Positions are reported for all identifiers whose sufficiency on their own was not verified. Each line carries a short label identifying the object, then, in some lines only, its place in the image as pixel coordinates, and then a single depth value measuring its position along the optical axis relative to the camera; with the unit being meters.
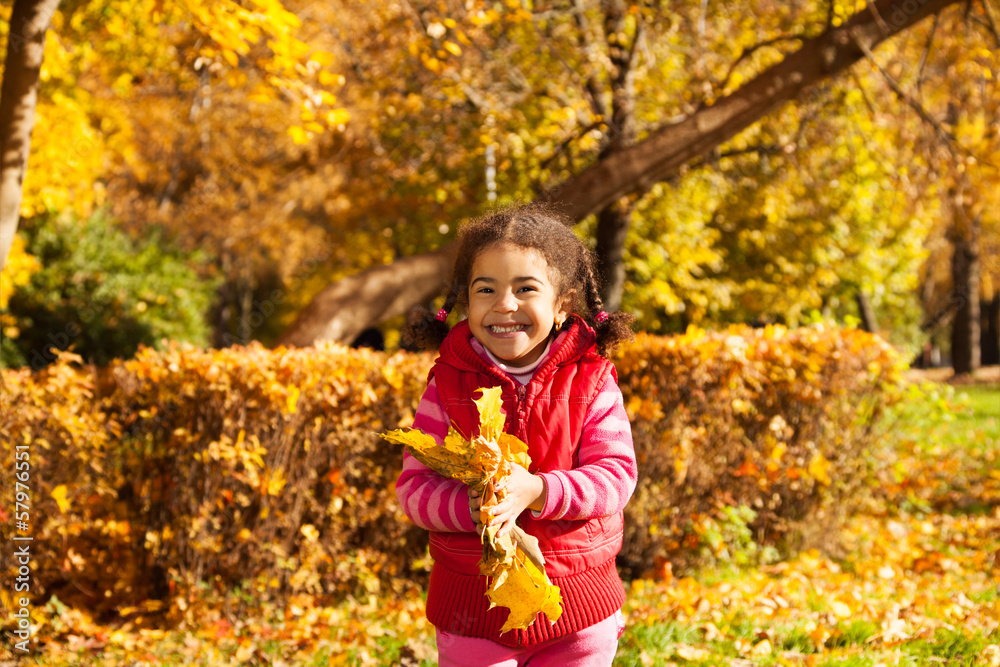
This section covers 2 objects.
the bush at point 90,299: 10.03
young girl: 1.80
